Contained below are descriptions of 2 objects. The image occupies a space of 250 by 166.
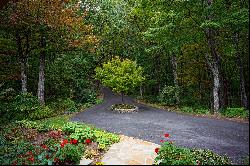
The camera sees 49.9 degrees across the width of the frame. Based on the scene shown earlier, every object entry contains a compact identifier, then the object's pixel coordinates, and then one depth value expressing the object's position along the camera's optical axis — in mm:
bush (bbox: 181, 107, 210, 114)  20788
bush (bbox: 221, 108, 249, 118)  16488
